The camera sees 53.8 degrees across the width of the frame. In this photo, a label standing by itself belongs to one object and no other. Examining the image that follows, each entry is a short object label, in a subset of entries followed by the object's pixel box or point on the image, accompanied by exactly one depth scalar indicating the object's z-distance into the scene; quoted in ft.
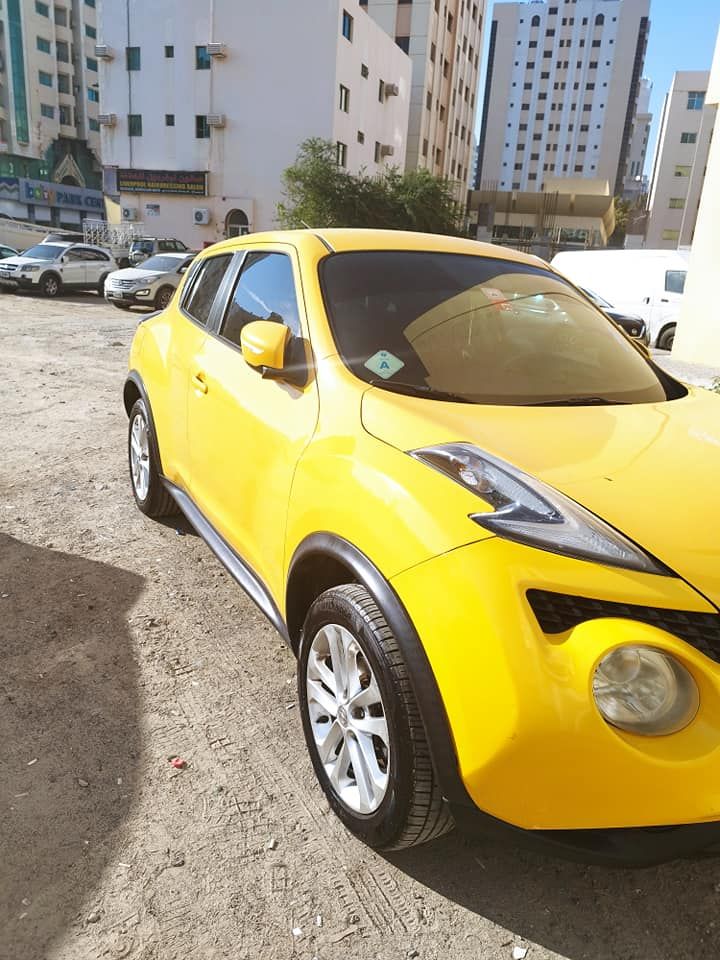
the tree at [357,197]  109.60
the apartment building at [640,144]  409.28
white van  53.72
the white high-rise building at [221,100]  125.39
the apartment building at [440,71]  164.96
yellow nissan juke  4.99
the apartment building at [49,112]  177.78
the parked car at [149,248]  86.84
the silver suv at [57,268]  65.92
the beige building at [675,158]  219.61
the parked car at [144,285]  60.44
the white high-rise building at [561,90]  320.29
